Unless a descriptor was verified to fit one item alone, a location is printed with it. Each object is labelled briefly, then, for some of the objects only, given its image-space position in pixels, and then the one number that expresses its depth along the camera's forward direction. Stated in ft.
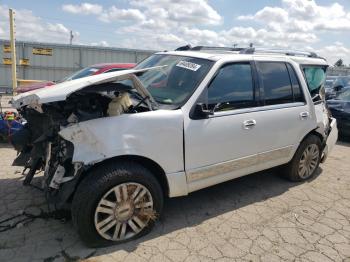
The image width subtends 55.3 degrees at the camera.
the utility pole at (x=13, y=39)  33.14
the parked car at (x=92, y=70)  26.73
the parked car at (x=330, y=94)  30.99
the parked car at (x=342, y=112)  26.84
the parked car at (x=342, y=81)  49.21
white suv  9.90
